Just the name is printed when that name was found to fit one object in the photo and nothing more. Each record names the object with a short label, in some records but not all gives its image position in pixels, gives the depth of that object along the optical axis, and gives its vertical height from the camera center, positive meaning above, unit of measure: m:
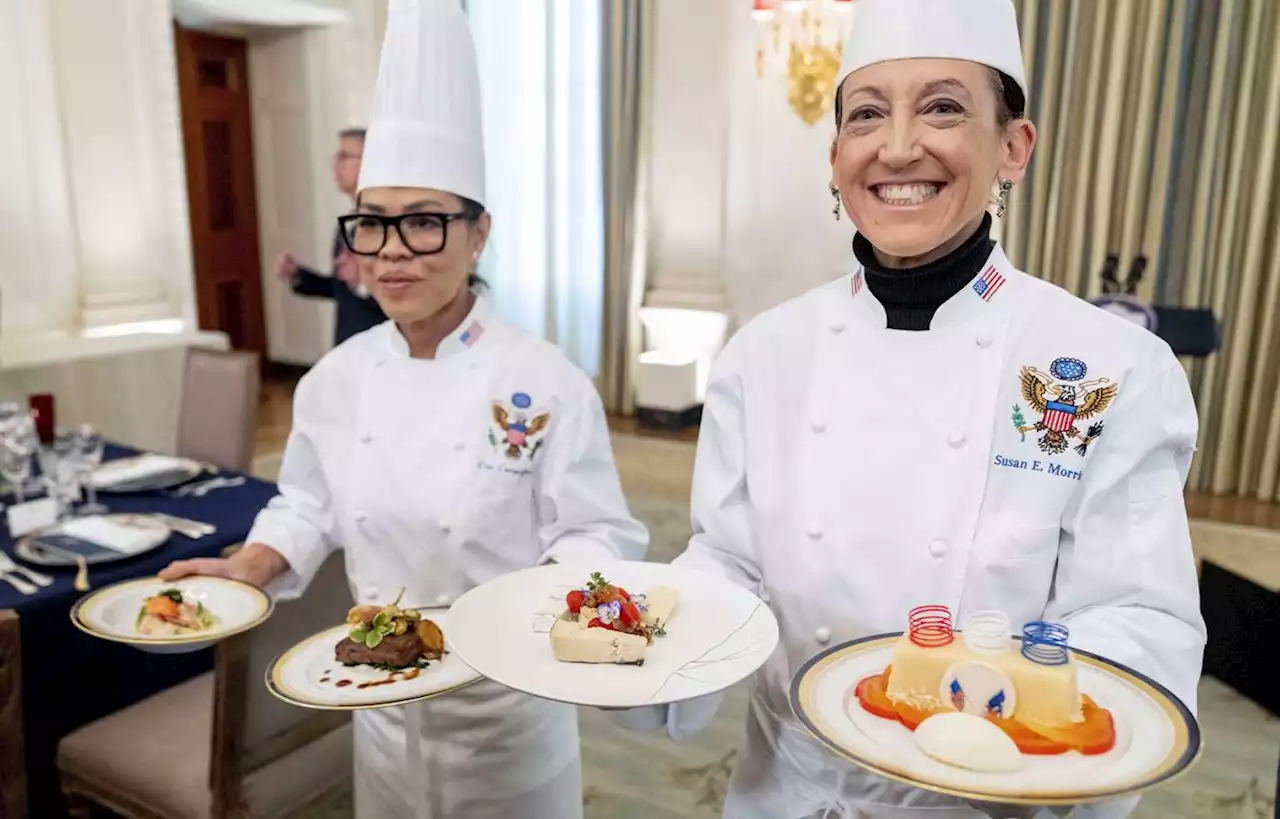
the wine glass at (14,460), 2.04 -0.55
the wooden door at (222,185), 6.07 +0.14
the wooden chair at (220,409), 2.81 -0.60
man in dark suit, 3.11 -0.26
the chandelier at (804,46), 4.44 +0.80
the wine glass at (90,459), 2.07 -0.55
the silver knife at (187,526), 1.93 -0.65
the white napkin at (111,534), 1.81 -0.64
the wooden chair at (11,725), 1.33 -0.74
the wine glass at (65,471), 2.05 -0.57
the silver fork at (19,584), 1.61 -0.65
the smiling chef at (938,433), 0.86 -0.21
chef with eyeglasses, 1.31 -0.35
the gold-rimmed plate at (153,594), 1.24 -0.54
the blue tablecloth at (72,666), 1.61 -0.85
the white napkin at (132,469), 2.29 -0.65
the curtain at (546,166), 5.54 +0.26
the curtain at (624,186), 5.21 +0.13
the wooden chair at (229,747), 1.49 -0.93
